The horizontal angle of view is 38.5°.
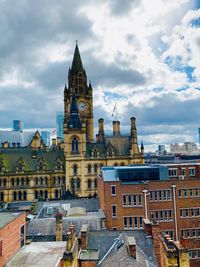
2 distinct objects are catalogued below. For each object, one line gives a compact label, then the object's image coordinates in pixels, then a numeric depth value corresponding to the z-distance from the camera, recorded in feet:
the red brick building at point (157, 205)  164.66
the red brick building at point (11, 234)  80.33
